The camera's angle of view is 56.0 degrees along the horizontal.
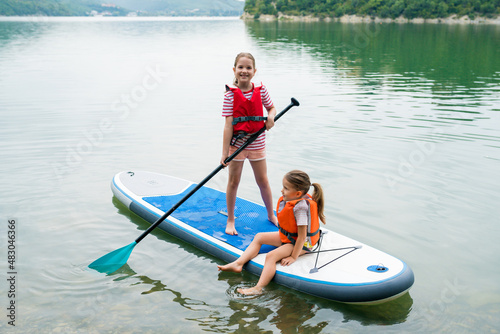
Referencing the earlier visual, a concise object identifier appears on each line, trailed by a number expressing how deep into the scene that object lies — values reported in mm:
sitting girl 4391
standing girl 4742
